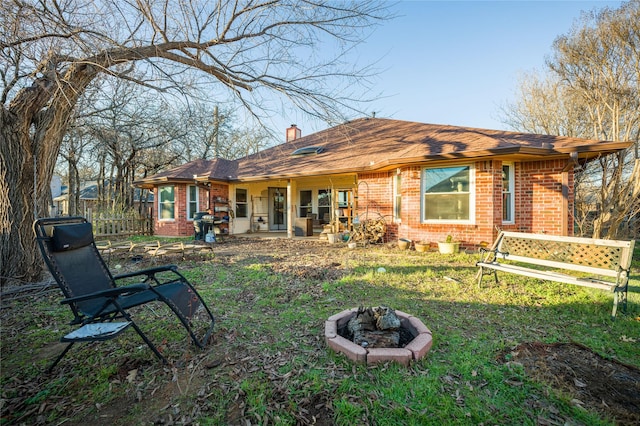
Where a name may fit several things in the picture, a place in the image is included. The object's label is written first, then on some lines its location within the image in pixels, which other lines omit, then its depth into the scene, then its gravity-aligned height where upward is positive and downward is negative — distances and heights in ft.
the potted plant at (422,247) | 26.52 -3.78
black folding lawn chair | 7.68 -2.52
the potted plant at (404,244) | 27.81 -3.65
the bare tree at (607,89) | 26.32 +14.36
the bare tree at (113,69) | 13.79 +7.49
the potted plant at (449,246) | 25.22 -3.54
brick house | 25.05 +2.94
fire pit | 8.09 -4.19
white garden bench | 12.12 -2.64
